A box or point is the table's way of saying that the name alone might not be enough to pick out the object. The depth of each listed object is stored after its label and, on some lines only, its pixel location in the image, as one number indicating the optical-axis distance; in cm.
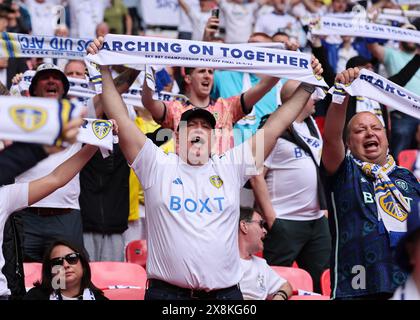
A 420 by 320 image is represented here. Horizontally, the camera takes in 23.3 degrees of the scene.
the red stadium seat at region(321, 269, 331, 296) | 805
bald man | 654
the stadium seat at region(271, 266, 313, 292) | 802
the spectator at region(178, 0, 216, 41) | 1311
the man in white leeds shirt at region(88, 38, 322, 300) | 625
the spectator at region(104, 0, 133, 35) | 1427
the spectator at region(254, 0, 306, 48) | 1352
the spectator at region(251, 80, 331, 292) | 862
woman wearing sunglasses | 688
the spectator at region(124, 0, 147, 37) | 1509
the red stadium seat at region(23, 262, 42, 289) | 746
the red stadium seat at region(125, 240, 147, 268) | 885
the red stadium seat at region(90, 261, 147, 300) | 779
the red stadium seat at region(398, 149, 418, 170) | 1052
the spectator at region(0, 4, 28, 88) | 1052
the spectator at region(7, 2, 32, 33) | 1138
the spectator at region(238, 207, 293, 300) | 749
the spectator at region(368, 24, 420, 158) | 1120
